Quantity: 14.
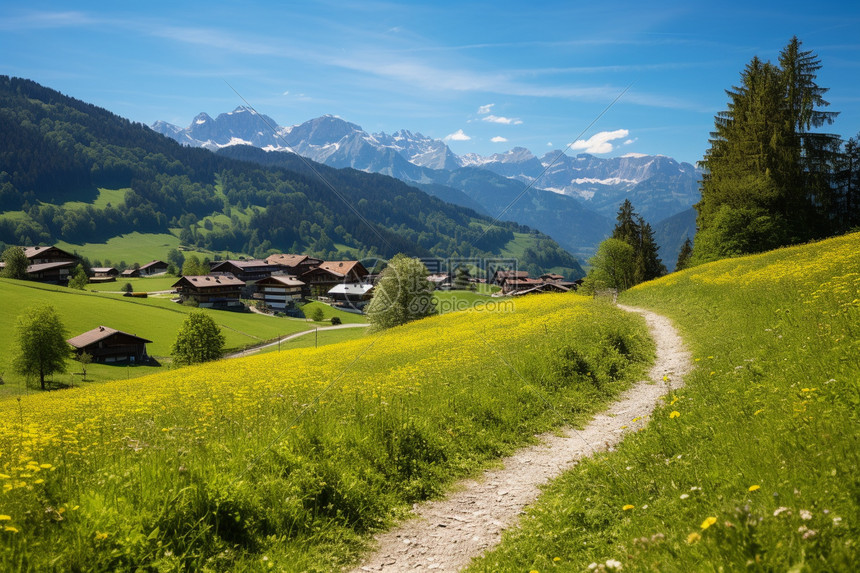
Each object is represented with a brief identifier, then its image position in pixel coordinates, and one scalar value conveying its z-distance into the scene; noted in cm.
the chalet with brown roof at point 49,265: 13088
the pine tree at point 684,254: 8230
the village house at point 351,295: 14075
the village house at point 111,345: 6962
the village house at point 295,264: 18225
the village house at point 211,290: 12719
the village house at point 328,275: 15425
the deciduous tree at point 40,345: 5391
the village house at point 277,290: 14512
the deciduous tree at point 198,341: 5325
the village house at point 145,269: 19800
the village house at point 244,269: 17350
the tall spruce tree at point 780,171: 4331
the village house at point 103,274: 15212
